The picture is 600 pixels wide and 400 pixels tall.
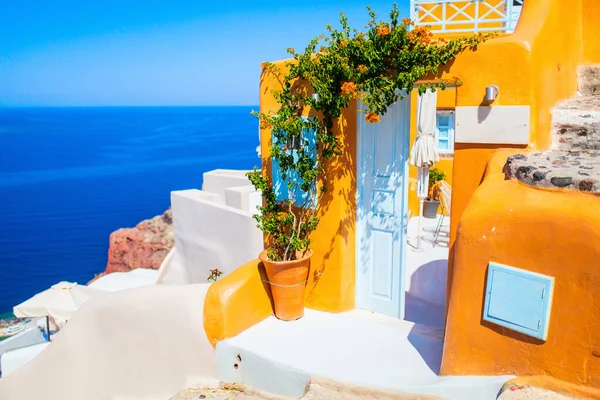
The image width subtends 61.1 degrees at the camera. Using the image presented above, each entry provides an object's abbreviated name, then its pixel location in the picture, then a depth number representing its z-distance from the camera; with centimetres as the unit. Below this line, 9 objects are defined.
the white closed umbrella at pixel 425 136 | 855
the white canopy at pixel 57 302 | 1424
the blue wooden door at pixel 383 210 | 587
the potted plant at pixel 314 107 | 512
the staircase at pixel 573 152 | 368
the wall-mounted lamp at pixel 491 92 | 469
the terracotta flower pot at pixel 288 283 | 595
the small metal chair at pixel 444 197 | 960
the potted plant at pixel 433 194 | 1162
